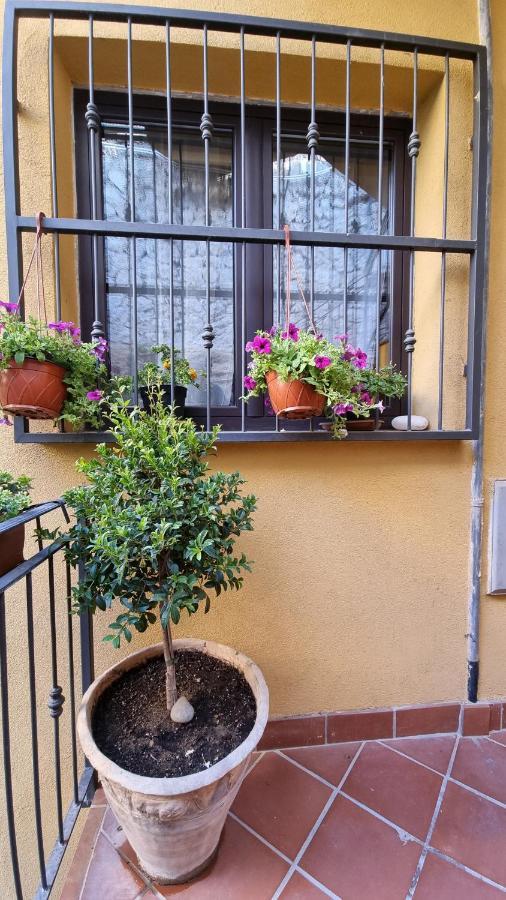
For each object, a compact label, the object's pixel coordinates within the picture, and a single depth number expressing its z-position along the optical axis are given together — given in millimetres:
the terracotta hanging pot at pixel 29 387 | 1122
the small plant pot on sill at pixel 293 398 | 1191
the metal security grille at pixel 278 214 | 1247
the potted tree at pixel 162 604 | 915
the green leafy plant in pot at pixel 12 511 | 939
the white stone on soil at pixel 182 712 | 1080
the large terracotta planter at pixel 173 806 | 895
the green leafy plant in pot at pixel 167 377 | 1448
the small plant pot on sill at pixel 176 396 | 1452
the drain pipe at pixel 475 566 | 1523
